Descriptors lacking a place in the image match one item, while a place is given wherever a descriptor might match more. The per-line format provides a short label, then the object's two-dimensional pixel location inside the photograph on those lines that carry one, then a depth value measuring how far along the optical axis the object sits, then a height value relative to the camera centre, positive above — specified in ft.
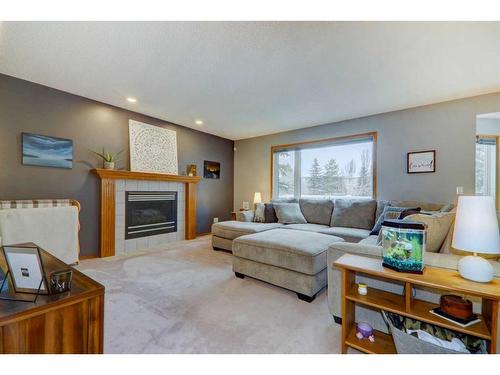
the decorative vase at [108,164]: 11.31 +1.01
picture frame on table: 2.95 -1.14
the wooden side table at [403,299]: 3.44 -2.25
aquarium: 4.10 -1.13
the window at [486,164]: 12.17 +1.21
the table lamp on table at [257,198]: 16.81 -0.97
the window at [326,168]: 13.35 +1.15
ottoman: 6.95 -2.51
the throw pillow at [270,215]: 13.93 -1.87
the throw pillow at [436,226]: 4.96 -0.90
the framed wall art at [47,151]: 9.26 +1.44
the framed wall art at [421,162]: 11.10 +1.23
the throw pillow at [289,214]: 13.50 -1.76
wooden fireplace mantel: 11.08 -0.94
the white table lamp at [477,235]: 3.66 -0.82
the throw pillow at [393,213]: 9.08 -1.16
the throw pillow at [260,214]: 13.84 -1.81
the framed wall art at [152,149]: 12.61 +2.17
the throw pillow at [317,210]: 13.23 -1.52
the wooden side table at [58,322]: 2.47 -1.67
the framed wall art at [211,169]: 16.93 +1.21
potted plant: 11.32 +1.31
